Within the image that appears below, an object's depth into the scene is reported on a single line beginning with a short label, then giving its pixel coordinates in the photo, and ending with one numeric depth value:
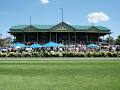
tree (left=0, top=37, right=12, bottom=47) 122.52
